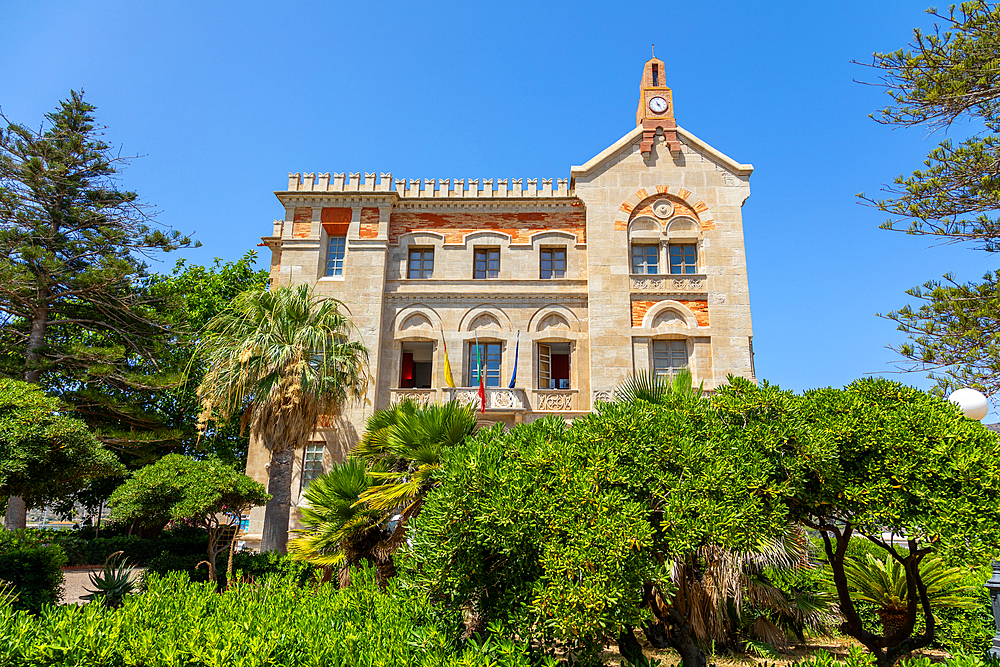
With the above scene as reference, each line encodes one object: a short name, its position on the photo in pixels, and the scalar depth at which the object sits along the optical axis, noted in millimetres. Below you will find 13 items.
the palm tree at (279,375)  15547
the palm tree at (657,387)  9657
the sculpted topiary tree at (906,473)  4816
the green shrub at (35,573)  11148
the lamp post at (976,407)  6387
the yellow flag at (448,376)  19938
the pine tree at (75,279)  20234
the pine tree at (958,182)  11109
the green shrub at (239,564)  13713
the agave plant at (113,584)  10031
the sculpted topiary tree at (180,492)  13594
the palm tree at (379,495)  10086
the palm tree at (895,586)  8930
